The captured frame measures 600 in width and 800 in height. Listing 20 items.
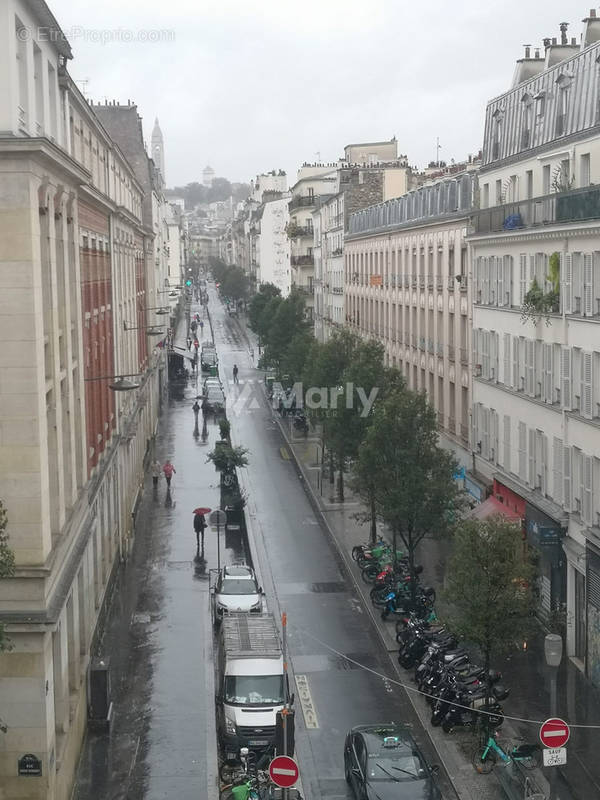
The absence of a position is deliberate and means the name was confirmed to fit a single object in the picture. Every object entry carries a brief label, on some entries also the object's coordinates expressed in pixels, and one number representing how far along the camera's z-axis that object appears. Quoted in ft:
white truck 77.71
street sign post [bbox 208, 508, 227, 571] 126.52
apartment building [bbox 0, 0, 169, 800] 61.72
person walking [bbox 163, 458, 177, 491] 173.17
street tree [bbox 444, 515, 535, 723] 79.10
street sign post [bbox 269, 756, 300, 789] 59.52
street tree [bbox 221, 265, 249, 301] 587.27
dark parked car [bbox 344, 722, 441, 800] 66.08
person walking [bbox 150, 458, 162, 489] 177.17
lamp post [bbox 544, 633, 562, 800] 67.26
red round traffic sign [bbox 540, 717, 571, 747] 59.93
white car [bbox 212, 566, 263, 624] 104.53
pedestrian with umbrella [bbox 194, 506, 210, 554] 135.03
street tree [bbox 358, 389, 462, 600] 110.01
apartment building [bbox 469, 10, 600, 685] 92.38
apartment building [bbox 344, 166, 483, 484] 142.72
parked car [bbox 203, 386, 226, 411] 258.57
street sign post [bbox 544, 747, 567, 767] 61.27
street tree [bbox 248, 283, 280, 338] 362.43
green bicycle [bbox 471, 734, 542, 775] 72.59
